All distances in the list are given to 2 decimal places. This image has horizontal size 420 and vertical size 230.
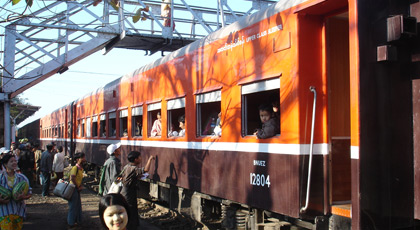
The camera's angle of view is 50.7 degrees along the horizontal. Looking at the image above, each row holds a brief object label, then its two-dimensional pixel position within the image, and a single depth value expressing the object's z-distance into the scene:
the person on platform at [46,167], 13.17
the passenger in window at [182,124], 8.15
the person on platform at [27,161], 13.17
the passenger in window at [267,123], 5.55
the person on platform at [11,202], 5.77
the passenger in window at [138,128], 10.53
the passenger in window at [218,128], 6.73
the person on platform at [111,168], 7.66
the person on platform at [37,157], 14.84
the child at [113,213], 2.96
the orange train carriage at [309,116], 4.23
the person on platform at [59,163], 12.81
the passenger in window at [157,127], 9.00
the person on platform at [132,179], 7.19
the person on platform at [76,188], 8.32
